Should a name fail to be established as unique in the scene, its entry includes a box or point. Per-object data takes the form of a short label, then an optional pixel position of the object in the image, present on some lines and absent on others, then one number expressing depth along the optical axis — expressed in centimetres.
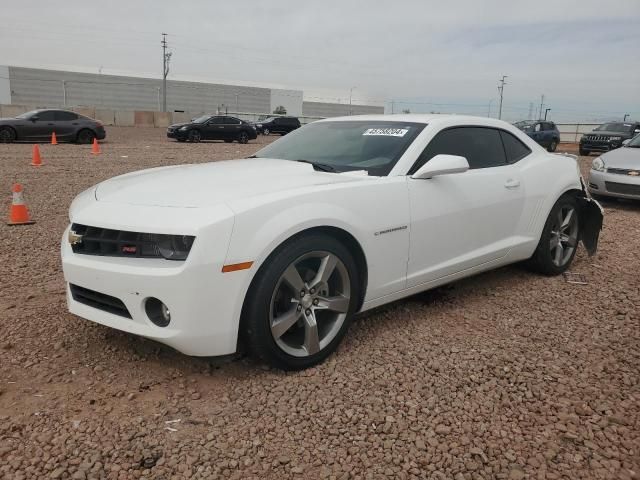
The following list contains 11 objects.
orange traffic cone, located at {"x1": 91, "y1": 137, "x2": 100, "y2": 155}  1503
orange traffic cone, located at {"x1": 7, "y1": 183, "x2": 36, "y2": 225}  620
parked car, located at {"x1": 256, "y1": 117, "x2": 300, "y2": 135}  3584
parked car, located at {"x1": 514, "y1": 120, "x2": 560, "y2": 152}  2508
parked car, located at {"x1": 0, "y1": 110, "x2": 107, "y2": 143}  1727
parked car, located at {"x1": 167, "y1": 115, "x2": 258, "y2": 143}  2370
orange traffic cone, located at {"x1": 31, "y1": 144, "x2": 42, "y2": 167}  1144
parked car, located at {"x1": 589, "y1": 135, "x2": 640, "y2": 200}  852
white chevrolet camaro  256
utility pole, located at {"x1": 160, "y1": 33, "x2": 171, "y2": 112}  6184
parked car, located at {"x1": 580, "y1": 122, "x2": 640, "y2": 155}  2102
